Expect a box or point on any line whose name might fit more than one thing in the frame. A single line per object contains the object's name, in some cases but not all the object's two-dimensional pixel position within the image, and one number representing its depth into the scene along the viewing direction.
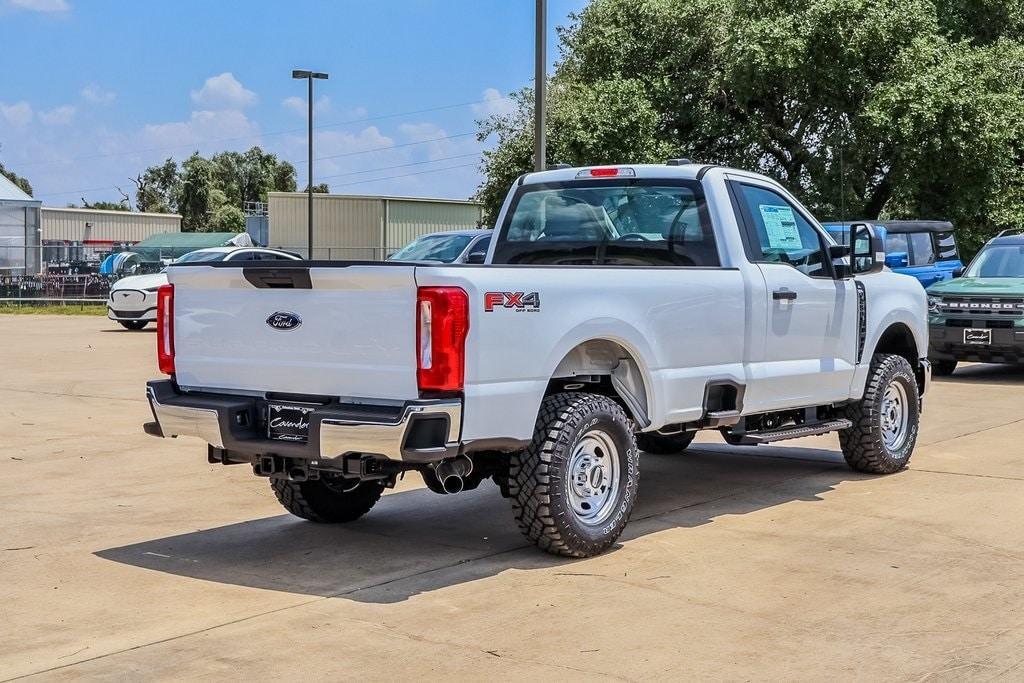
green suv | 16.33
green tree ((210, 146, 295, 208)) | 111.75
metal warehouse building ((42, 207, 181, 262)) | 70.75
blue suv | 20.59
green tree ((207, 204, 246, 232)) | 96.88
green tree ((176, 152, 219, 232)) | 98.81
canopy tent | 51.84
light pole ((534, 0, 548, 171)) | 18.09
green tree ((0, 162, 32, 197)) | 112.37
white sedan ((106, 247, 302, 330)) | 26.48
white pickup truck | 6.19
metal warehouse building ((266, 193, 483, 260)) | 54.31
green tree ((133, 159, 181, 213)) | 113.06
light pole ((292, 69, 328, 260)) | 40.59
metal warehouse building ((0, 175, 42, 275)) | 41.31
